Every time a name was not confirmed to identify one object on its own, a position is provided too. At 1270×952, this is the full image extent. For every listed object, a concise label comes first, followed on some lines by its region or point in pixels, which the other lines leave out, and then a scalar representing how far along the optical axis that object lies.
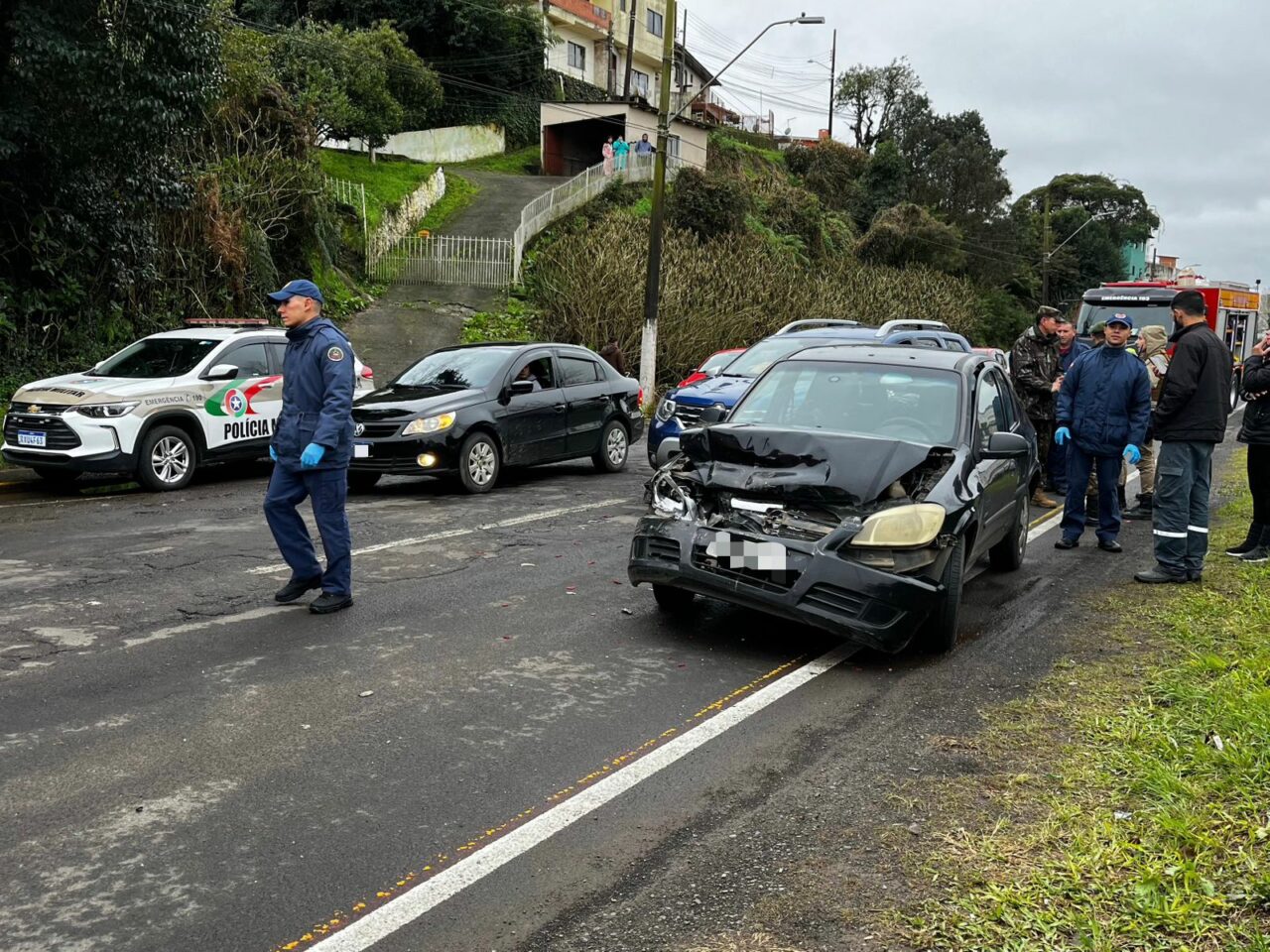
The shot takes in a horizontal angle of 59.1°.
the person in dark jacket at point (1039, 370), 11.79
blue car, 12.38
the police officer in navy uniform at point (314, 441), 6.66
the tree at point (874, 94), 64.50
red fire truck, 23.38
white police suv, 11.26
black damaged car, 5.86
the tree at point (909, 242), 46.12
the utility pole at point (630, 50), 54.20
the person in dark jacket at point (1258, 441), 8.36
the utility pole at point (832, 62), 75.84
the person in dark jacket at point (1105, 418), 8.92
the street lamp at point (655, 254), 22.69
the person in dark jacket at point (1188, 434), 7.95
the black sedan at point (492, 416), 11.35
